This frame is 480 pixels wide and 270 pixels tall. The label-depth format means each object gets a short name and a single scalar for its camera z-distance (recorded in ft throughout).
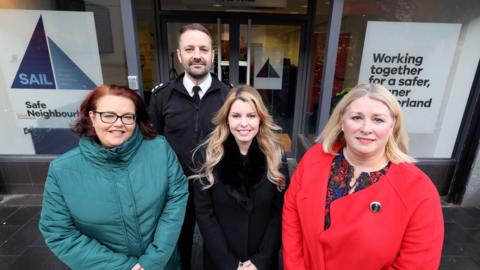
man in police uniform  6.27
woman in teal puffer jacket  4.46
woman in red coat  3.92
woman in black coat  5.11
